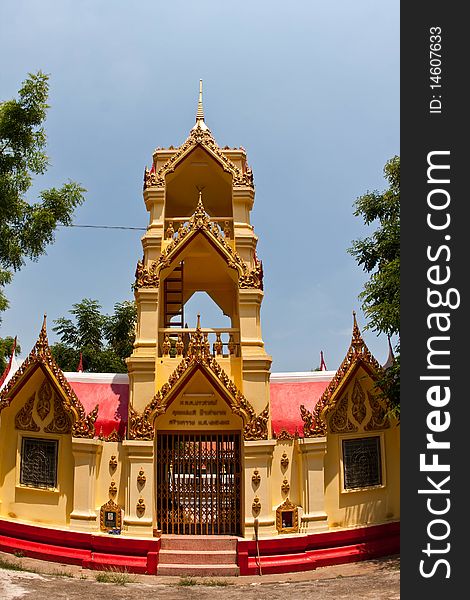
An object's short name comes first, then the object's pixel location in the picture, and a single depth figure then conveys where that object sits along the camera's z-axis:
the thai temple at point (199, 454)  11.97
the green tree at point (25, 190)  11.23
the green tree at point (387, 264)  12.65
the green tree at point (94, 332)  33.91
